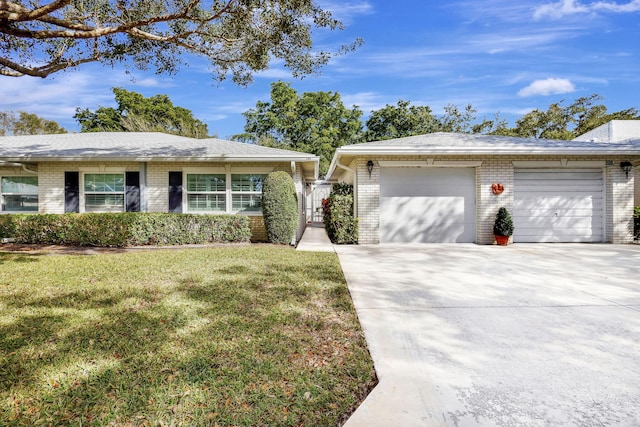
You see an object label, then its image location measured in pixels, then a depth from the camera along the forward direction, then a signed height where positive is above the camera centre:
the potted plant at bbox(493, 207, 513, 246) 9.58 -0.40
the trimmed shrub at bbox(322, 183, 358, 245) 9.98 -0.16
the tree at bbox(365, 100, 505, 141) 29.86 +8.54
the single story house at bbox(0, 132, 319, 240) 10.65 +1.07
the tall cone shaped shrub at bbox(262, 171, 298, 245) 9.39 +0.23
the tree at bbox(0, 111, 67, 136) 32.06 +9.28
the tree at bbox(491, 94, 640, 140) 26.59 +7.67
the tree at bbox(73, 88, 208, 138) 31.94 +10.18
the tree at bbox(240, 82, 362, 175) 30.77 +9.00
